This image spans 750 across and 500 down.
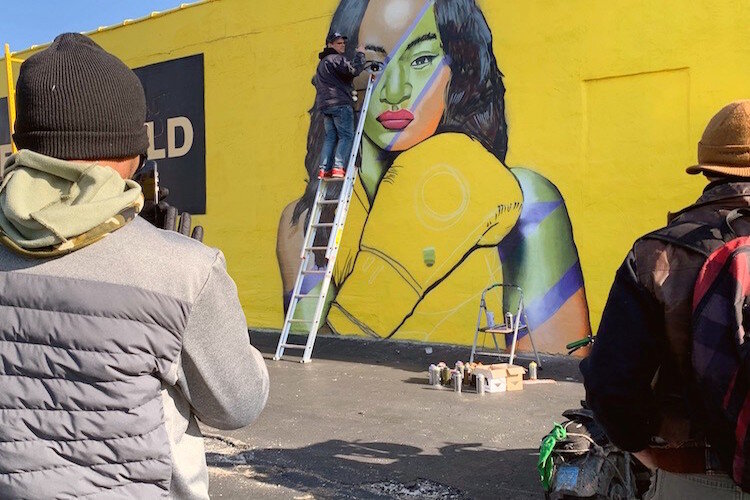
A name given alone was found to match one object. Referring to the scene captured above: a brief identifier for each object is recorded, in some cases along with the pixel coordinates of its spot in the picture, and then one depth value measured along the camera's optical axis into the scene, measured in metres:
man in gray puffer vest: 1.47
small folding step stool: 7.71
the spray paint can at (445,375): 7.26
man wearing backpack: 1.85
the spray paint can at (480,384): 6.94
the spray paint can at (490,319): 8.01
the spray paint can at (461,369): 7.17
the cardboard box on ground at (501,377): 6.95
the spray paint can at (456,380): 7.06
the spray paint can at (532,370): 7.31
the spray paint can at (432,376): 7.23
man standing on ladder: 9.31
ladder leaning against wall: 9.02
